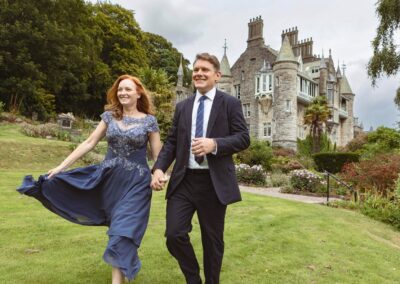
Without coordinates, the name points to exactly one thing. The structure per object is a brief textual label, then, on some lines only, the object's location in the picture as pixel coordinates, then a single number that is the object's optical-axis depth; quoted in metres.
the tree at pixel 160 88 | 28.84
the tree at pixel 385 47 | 19.54
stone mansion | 42.69
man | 3.82
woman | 4.14
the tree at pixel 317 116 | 37.97
